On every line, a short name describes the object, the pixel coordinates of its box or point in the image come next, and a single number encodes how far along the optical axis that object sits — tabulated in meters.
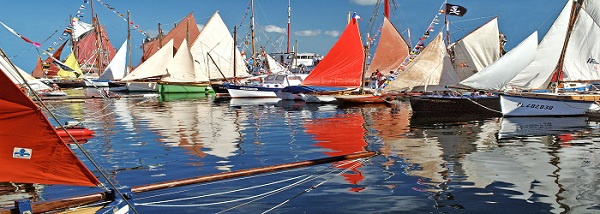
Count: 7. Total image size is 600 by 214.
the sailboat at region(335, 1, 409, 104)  58.19
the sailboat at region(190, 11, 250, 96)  65.50
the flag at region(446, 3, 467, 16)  54.44
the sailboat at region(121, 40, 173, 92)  64.36
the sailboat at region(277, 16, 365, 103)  46.50
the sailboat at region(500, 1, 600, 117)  31.95
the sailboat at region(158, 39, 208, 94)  65.38
